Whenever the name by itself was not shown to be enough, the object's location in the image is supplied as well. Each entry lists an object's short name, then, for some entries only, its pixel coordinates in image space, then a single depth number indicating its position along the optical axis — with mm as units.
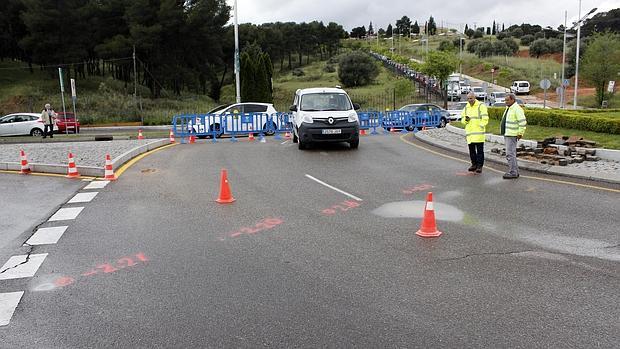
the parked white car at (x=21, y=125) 30828
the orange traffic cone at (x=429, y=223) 7160
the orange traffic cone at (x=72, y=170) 12930
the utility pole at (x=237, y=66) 33000
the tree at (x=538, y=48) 95562
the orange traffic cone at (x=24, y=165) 13812
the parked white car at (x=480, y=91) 57438
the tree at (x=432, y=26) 169750
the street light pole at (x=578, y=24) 43184
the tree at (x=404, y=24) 181625
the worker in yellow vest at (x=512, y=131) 11414
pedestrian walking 27500
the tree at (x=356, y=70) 70938
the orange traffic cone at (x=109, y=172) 12341
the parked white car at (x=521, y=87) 66312
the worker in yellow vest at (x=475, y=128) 12031
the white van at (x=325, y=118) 16500
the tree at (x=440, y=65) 50844
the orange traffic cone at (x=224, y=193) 9560
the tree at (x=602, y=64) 49875
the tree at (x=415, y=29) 180775
